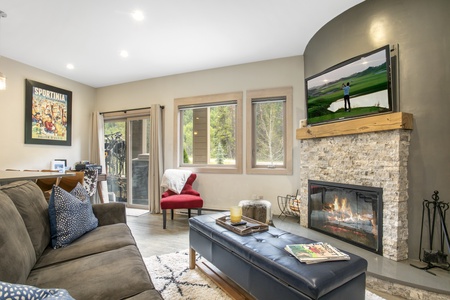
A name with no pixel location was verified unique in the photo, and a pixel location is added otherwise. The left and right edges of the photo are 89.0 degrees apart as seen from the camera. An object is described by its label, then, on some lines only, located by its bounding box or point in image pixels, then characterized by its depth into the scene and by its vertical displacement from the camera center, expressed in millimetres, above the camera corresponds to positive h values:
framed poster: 4074 +779
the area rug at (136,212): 4465 -1157
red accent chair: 3575 -737
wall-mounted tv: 2273 +729
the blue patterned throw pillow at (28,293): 628 -401
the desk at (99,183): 4648 -601
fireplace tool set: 2012 -723
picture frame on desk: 4449 -193
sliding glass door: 5008 -73
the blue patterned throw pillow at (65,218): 1696 -487
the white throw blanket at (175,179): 4016 -440
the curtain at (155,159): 4547 -98
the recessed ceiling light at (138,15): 2643 +1646
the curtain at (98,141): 5141 +312
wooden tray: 1809 -601
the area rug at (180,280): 1858 -1138
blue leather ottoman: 1214 -682
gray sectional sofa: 1118 -663
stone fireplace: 2176 -99
